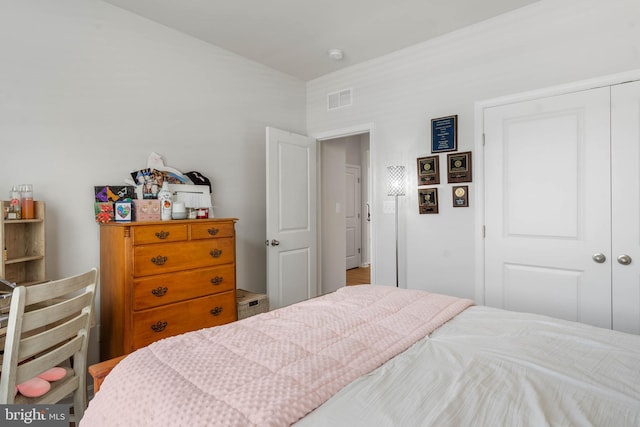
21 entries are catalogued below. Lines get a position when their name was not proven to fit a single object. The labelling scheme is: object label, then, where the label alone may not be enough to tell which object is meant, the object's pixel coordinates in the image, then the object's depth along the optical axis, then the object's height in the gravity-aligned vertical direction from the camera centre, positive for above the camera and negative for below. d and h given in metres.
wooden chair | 1.39 -0.57
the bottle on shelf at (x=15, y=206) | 1.94 +0.04
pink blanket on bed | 0.87 -0.48
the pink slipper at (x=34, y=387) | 1.55 -0.80
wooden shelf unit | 2.04 -0.21
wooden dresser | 2.17 -0.47
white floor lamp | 3.20 +0.26
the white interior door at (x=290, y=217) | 3.43 -0.07
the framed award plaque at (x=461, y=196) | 2.91 +0.11
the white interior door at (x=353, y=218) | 6.70 -0.16
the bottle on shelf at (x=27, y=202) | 2.03 +0.07
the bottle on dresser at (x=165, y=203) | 2.51 +0.06
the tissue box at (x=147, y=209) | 2.44 +0.02
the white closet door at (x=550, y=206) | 2.35 +0.01
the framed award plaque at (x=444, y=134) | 2.97 +0.66
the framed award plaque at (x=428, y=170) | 3.07 +0.35
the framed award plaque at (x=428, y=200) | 3.08 +0.08
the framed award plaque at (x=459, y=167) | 2.89 +0.35
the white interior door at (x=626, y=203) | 2.22 +0.03
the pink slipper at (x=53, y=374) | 1.67 -0.79
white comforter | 0.84 -0.51
